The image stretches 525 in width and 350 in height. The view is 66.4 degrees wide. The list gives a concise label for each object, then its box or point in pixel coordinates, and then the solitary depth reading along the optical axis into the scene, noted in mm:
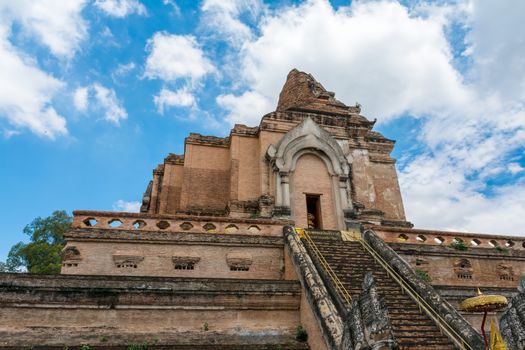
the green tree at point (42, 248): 30538
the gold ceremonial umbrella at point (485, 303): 5834
